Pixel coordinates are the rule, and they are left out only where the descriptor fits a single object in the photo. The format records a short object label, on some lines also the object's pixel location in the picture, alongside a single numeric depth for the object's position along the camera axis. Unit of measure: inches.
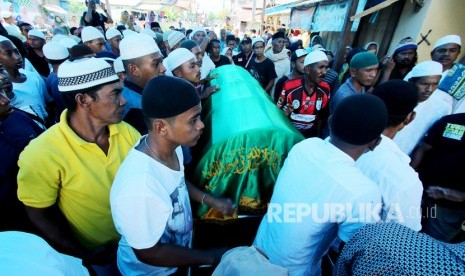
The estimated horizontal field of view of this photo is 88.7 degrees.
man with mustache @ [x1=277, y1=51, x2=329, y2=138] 125.5
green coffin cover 70.9
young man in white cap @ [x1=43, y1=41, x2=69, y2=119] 132.7
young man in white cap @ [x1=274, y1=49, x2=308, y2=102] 130.2
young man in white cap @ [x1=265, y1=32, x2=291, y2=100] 227.8
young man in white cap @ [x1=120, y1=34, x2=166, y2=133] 90.8
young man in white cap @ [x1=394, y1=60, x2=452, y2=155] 94.3
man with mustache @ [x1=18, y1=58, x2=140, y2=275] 52.6
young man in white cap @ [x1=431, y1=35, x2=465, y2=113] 106.2
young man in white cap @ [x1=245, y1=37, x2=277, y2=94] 204.5
